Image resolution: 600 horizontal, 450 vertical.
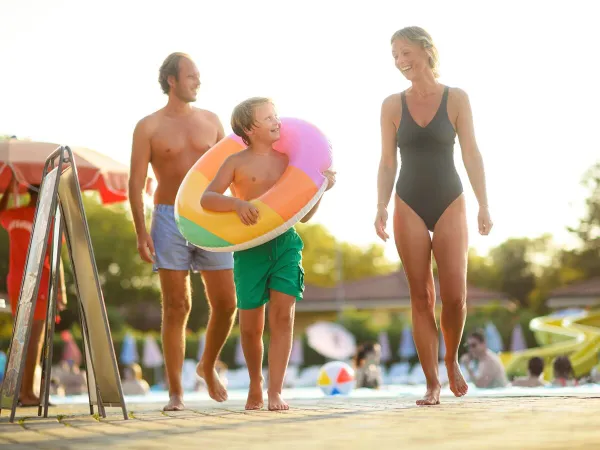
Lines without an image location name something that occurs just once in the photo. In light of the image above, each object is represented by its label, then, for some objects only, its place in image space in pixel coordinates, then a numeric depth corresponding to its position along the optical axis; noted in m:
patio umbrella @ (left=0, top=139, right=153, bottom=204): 8.39
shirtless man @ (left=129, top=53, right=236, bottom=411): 6.64
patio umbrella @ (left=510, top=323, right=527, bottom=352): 30.43
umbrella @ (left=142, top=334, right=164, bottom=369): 27.34
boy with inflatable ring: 5.93
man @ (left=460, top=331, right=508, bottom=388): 10.70
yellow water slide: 15.62
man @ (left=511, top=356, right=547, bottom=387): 11.21
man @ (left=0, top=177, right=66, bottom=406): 7.90
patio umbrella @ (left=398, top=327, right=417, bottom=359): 31.05
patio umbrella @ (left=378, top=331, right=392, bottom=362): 35.37
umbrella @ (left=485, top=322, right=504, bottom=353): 22.60
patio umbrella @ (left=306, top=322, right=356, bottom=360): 23.34
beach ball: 10.92
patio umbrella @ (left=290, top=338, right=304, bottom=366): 30.16
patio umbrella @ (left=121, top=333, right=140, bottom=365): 26.39
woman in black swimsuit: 6.13
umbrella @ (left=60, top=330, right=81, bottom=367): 28.23
